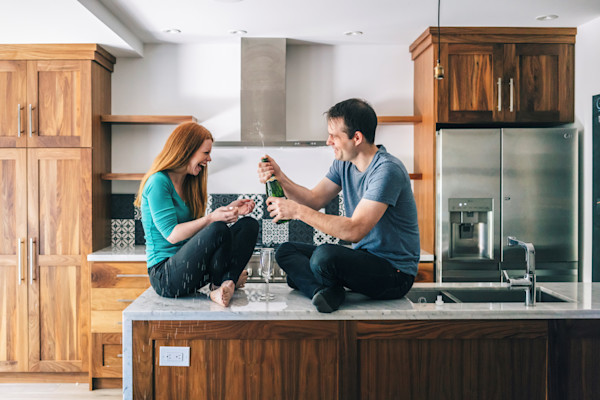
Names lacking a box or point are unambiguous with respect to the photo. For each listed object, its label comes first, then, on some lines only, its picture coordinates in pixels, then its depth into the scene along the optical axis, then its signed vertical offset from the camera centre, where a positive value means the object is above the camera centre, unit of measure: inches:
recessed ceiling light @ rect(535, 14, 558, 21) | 136.3 +47.8
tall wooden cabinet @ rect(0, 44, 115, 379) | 144.7 -2.8
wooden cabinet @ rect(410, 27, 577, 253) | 144.8 +33.6
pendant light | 101.8 +24.7
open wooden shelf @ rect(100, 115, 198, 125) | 150.6 +23.0
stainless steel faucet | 83.6 -13.4
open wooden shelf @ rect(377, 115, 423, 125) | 152.2 +23.1
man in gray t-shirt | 82.5 -5.1
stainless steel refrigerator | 141.6 +0.3
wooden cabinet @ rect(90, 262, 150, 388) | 140.9 -29.6
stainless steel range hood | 153.1 +31.9
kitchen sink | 97.7 -18.6
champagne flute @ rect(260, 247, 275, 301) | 83.6 -10.5
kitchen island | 78.1 -23.6
